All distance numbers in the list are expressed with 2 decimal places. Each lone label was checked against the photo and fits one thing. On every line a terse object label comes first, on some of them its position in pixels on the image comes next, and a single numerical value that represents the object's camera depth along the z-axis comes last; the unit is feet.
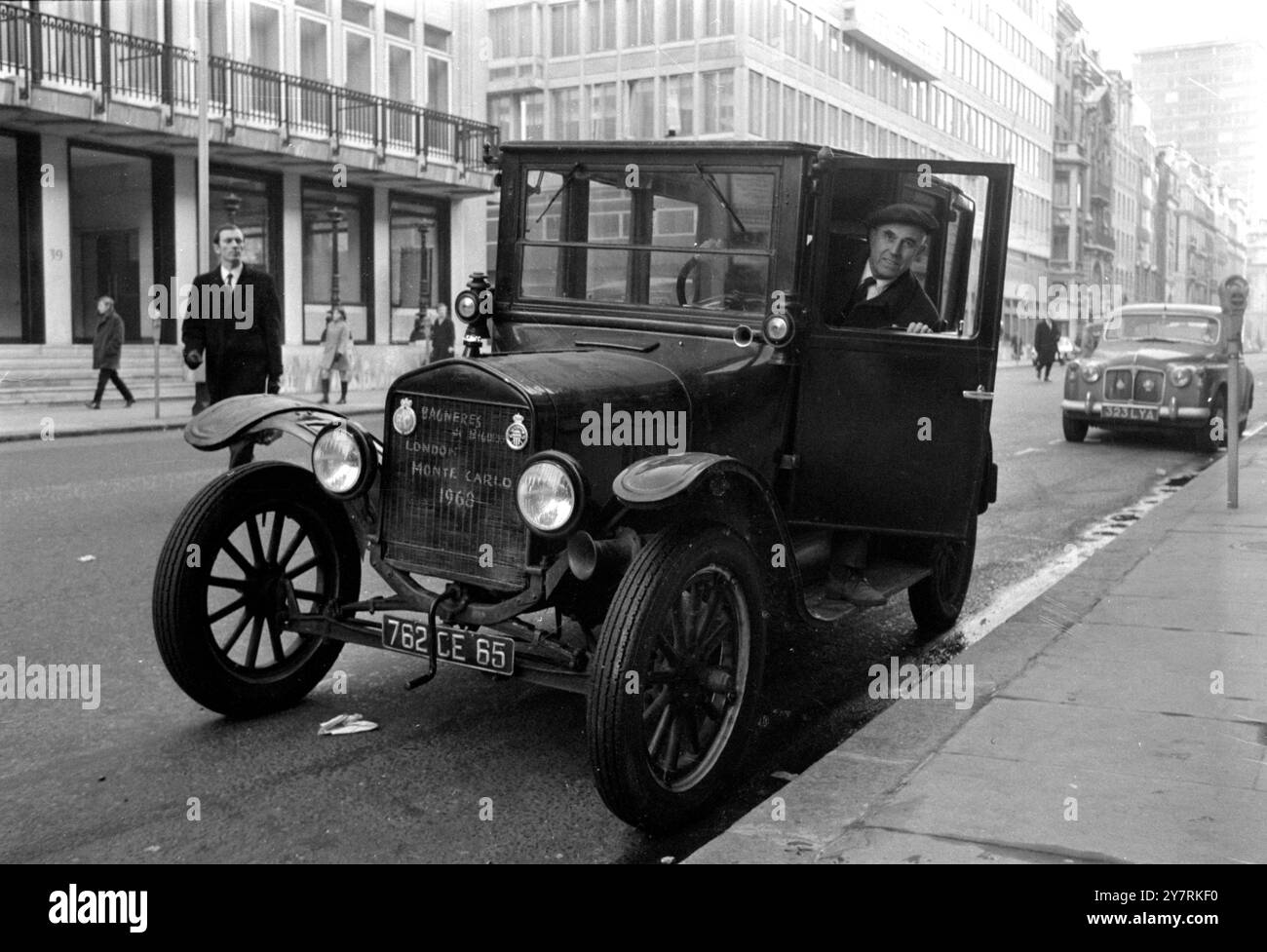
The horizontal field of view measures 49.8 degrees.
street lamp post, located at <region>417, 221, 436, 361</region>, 107.65
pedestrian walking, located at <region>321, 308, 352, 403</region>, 80.74
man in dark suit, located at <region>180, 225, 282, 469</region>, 28.37
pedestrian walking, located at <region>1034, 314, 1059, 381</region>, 122.42
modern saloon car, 53.11
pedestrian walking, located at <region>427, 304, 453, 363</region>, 91.45
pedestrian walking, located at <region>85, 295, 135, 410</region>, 70.64
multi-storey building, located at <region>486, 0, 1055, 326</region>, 149.07
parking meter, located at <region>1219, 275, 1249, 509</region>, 33.88
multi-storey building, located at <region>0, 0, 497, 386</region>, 77.66
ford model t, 13.35
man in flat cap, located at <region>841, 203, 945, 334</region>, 18.16
